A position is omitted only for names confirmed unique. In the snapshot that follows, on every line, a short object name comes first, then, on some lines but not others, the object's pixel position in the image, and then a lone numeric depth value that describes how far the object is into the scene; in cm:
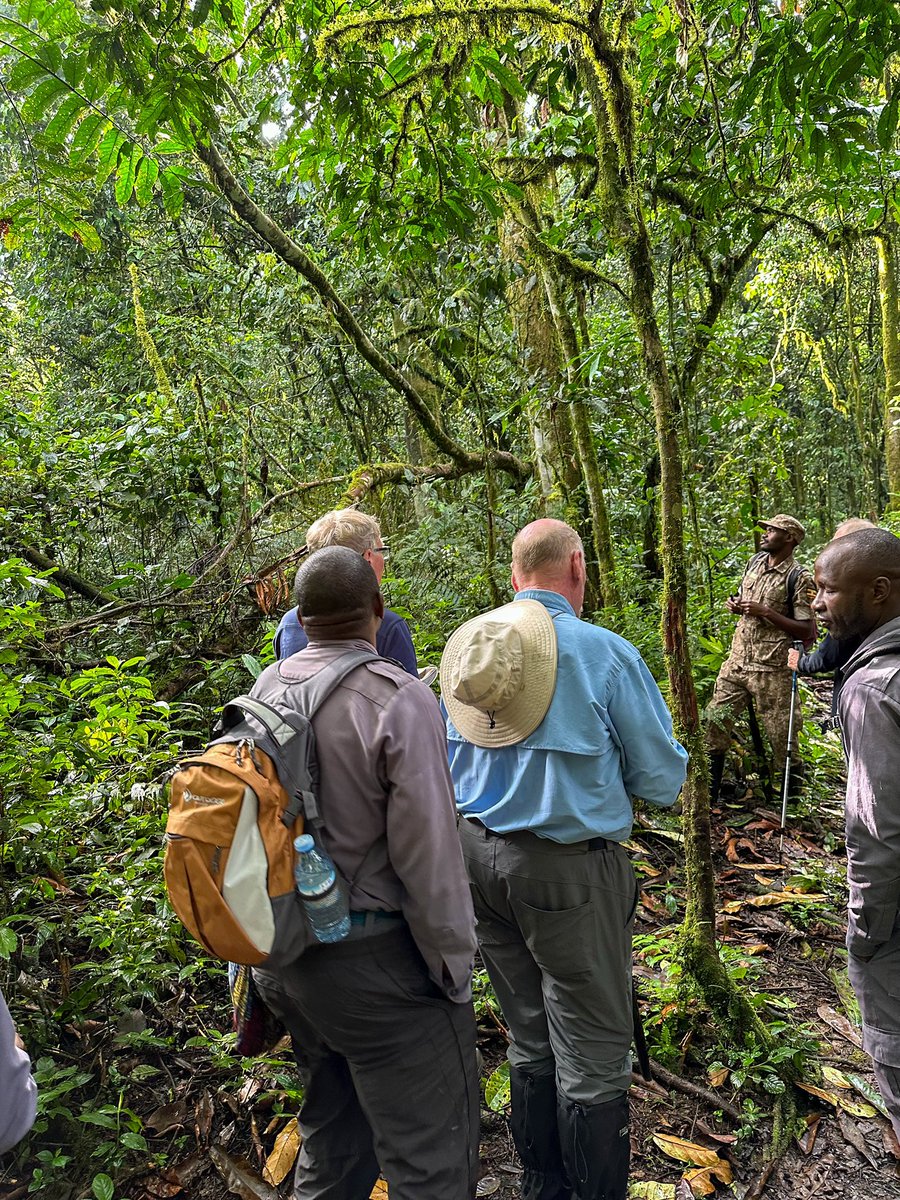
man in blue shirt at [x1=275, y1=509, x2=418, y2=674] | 329
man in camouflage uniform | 610
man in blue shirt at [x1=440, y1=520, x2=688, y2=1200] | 255
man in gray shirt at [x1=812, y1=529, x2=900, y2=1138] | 234
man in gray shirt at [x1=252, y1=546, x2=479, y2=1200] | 210
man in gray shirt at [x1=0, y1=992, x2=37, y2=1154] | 140
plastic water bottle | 201
